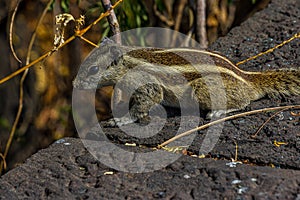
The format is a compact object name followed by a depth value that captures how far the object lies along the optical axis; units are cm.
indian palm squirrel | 652
